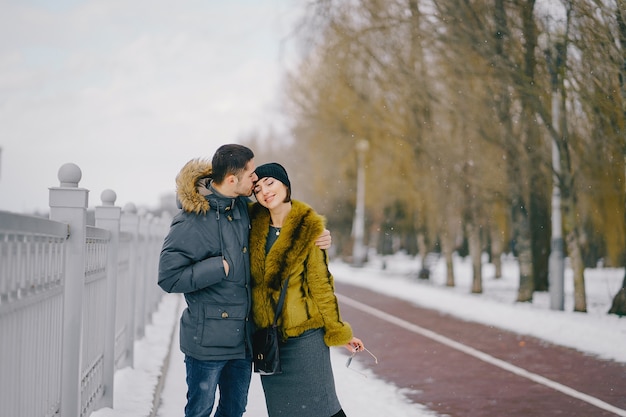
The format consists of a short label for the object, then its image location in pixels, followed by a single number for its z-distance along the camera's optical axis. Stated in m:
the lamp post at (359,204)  39.68
